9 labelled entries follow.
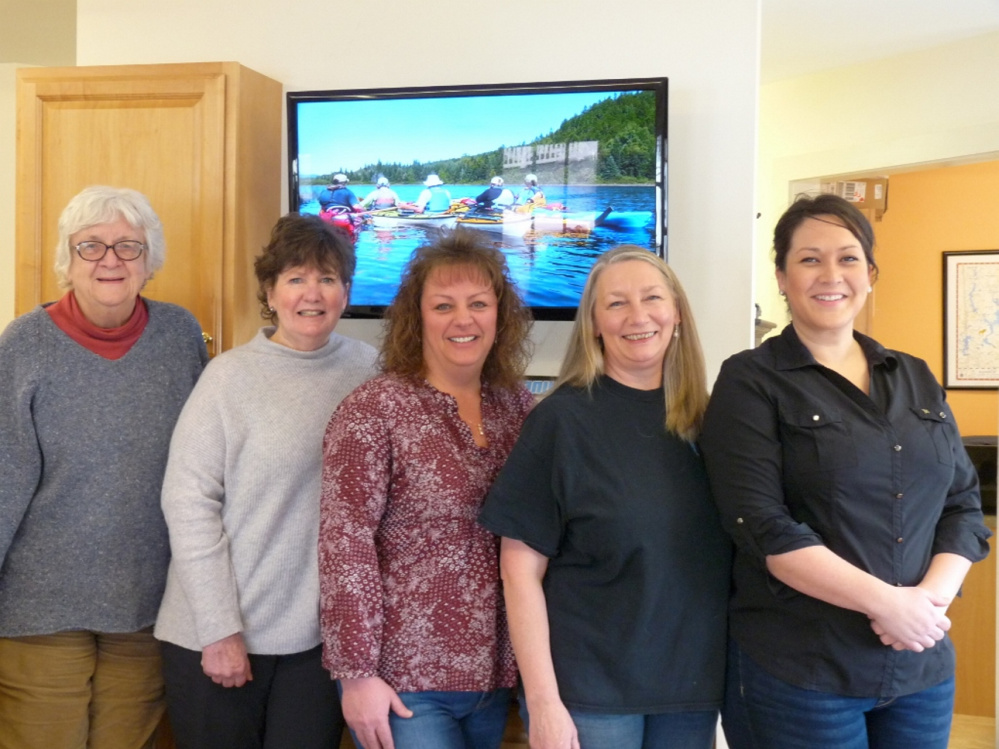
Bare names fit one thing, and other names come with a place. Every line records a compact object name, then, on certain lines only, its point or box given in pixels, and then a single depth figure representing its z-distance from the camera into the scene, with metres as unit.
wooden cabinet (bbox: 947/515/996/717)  4.44
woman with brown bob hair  1.85
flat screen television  2.69
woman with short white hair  1.99
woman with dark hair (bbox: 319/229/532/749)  1.64
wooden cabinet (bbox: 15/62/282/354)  2.78
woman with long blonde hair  1.60
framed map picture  5.73
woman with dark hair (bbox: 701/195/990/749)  1.54
